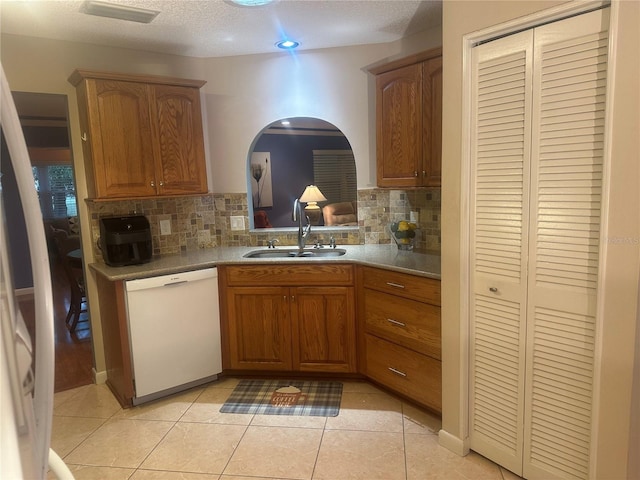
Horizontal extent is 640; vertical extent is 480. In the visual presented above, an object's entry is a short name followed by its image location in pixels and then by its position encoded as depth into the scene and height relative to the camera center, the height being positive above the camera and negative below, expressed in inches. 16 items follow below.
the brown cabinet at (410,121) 105.9 +17.7
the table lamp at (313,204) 159.5 -4.1
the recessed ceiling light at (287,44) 125.5 +43.5
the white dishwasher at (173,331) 109.2 -33.9
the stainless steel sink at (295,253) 131.0 -17.2
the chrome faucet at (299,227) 131.9 -9.5
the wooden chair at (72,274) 162.4 -26.5
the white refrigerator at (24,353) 25.7 -9.5
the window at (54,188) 234.8 +8.1
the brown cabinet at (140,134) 111.6 +17.7
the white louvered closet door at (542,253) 66.7 -11.0
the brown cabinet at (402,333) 97.7 -33.3
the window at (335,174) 224.1 +10.7
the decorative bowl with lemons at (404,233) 121.3 -11.5
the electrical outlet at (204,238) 141.3 -12.7
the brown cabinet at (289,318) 116.5 -32.8
